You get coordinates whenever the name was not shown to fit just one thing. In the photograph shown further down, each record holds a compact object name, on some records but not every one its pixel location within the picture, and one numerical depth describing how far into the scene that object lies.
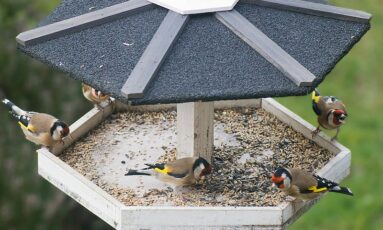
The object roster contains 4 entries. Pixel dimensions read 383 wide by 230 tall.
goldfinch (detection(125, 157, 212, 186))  6.85
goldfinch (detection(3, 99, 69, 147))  7.40
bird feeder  5.79
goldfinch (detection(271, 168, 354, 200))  6.65
